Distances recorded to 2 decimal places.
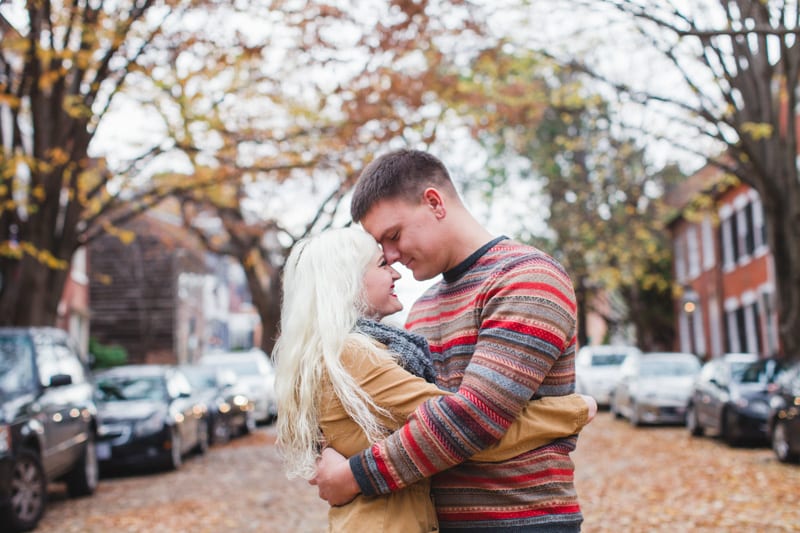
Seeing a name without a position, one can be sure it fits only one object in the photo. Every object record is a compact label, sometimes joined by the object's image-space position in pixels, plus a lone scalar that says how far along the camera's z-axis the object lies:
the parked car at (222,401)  21.77
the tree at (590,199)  34.78
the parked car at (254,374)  27.42
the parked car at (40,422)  9.86
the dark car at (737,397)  16.98
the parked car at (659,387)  23.08
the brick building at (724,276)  31.88
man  2.62
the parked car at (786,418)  13.92
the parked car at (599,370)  31.44
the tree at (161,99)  14.89
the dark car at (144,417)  15.37
